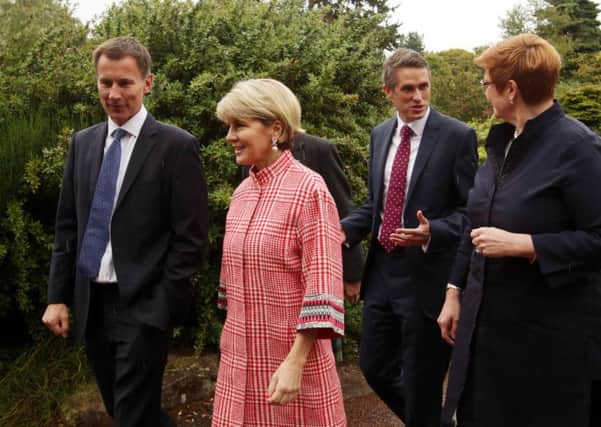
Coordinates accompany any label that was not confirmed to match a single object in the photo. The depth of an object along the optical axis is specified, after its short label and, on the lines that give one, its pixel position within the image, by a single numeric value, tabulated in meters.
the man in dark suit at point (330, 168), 4.35
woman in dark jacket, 2.64
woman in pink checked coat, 2.57
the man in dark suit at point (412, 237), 3.95
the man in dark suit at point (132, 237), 3.38
